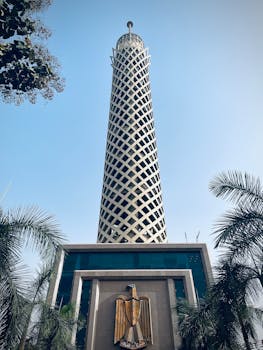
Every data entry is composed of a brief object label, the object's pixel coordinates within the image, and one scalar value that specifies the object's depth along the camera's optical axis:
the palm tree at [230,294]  8.27
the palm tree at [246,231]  7.92
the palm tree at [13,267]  6.15
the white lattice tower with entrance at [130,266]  18.59
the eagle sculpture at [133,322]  17.72
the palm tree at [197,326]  10.99
